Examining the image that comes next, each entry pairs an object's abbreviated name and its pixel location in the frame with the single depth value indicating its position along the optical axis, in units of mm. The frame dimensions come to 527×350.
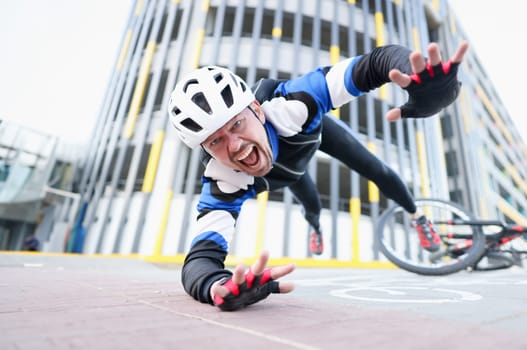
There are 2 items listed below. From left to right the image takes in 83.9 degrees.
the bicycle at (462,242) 3126
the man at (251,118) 1113
